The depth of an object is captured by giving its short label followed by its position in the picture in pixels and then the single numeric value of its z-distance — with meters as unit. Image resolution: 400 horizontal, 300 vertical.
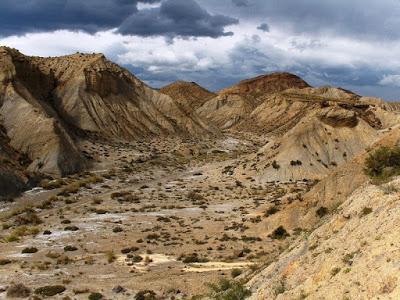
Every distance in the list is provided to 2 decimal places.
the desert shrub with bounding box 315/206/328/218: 31.98
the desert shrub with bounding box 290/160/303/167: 62.84
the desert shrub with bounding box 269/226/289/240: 32.31
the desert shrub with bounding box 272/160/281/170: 63.19
